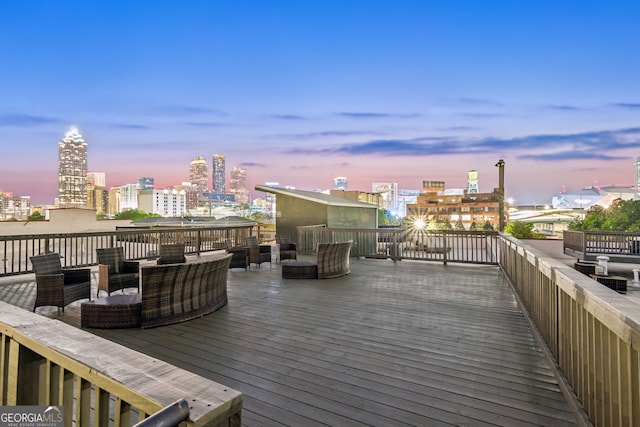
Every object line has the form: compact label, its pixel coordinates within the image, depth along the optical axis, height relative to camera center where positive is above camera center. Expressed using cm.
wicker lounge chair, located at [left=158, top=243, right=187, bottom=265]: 609 -63
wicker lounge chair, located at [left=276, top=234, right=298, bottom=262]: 861 -77
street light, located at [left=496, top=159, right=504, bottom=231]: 1169 +133
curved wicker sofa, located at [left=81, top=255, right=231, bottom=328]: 374 -95
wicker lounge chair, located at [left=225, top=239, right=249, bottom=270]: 737 -84
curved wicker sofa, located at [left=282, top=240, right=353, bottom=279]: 659 -92
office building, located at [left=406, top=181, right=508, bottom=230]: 7300 +301
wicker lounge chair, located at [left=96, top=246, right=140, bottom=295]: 514 -83
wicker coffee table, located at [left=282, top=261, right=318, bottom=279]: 662 -101
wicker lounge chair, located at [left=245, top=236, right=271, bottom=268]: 797 -77
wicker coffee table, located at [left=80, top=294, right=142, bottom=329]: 374 -107
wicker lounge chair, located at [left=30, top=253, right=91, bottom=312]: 422 -83
